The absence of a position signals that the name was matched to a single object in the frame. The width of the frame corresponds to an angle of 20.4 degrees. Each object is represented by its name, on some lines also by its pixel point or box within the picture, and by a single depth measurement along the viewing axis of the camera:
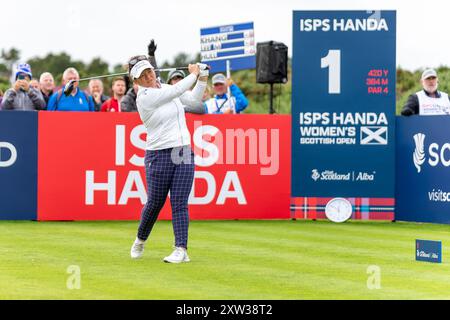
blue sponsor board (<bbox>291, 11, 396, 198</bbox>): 19.61
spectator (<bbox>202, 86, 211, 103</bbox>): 22.62
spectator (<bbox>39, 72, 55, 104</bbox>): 20.08
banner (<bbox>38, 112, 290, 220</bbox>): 19.05
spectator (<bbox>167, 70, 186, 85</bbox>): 16.04
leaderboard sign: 22.38
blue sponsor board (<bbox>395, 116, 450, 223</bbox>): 19.05
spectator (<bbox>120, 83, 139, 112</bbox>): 19.66
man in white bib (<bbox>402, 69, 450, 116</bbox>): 19.89
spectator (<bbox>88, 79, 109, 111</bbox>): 20.95
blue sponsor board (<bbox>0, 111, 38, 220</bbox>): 18.80
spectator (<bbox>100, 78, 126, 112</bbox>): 20.05
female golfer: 12.84
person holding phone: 19.31
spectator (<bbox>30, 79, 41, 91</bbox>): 20.16
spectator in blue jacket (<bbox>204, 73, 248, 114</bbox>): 20.69
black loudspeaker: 21.84
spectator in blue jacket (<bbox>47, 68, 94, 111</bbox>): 19.44
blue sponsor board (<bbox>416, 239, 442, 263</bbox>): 13.09
